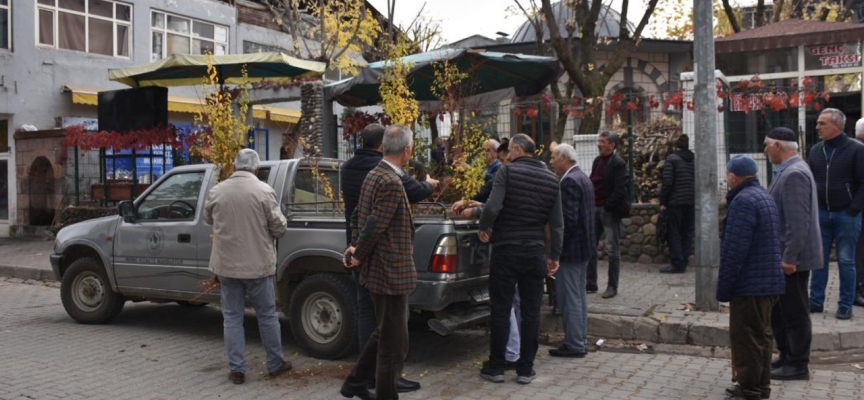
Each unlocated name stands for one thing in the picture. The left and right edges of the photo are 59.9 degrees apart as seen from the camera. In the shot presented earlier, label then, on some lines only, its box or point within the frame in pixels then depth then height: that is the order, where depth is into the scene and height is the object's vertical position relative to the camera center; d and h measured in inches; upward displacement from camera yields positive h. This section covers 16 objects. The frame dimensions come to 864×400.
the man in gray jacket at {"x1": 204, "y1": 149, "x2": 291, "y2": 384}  231.5 -15.5
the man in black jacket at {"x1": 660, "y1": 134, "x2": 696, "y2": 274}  394.6 -0.8
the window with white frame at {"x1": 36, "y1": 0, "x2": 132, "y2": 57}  772.0 +191.2
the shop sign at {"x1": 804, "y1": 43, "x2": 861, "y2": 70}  541.3 +100.6
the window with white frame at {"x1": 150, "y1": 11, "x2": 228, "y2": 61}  891.4 +205.9
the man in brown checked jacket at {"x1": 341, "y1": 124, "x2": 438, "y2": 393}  214.8 +7.4
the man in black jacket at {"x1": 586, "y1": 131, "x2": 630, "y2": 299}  335.3 -0.2
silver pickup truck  240.4 -21.4
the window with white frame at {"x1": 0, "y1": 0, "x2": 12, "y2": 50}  729.6 +176.8
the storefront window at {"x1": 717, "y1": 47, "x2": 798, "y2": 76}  568.1 +102.8
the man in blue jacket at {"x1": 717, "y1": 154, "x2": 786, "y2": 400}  198.8 -22.5
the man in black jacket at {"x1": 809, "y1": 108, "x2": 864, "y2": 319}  284.4 +0.5
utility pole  302.5 +9.5
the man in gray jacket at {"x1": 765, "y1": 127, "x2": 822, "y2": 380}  222.7 -17.2
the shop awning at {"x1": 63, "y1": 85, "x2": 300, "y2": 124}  774.5 +114.5
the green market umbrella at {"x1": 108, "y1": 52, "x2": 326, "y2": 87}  519.8 +98.7
